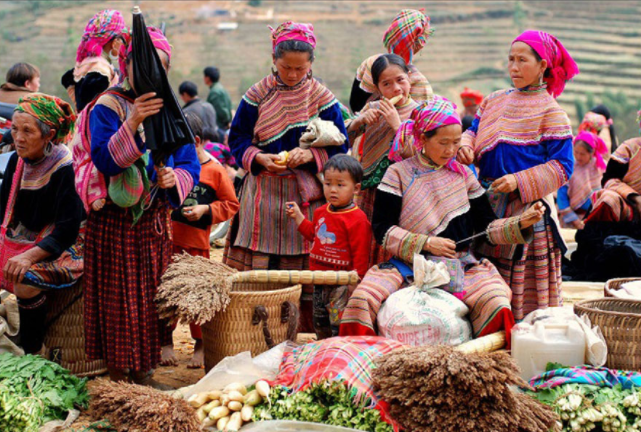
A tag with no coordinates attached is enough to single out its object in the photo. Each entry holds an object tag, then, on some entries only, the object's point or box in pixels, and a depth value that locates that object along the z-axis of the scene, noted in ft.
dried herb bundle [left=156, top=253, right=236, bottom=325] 15.64
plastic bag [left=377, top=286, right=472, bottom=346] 15.47
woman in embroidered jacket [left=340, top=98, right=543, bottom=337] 16.12
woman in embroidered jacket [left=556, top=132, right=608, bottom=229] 36.37
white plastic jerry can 15.08
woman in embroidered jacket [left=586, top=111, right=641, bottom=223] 25.35
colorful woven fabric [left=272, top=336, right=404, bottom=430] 13.82
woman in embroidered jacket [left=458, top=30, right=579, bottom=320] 17.52
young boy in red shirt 17.70
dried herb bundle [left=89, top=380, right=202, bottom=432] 13.60
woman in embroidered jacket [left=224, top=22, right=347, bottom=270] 18.95
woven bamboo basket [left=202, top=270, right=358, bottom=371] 16.25
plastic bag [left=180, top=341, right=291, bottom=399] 15.10
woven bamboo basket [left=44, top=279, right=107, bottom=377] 17.88
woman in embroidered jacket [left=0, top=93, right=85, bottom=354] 17.34
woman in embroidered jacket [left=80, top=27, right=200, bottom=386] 15.65
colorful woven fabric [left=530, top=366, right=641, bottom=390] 14.43
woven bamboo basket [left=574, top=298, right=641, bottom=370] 15.43
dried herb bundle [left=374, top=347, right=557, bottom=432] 12.73
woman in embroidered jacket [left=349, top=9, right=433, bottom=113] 20.12
